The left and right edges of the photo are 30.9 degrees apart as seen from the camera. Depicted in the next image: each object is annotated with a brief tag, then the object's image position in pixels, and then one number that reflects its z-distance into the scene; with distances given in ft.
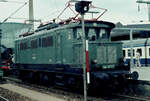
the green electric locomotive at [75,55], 42.73
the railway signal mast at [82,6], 25.76
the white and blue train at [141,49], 82.88
